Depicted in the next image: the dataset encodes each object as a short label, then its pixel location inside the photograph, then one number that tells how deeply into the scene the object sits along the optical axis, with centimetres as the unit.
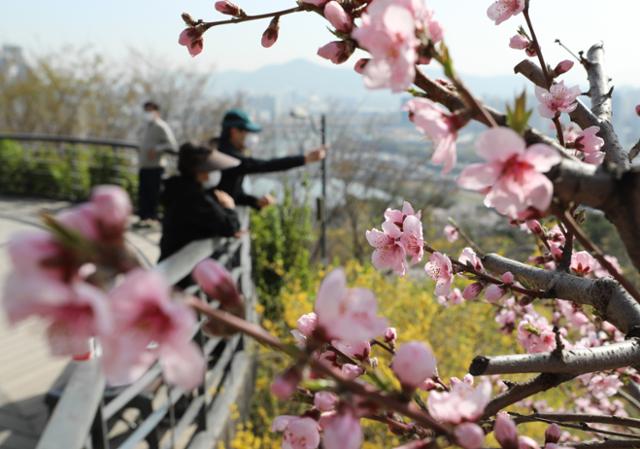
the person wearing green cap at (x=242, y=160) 404
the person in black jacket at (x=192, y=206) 310
